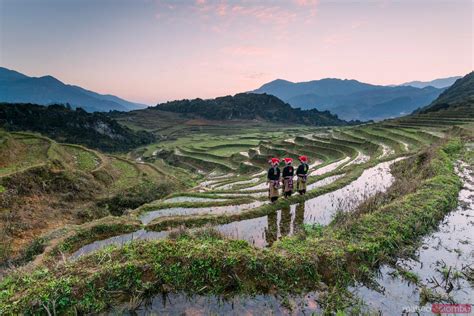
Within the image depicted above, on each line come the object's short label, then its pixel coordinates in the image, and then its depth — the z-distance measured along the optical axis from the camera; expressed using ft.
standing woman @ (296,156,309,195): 40.18
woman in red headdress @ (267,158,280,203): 38.05
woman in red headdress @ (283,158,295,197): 38.93
